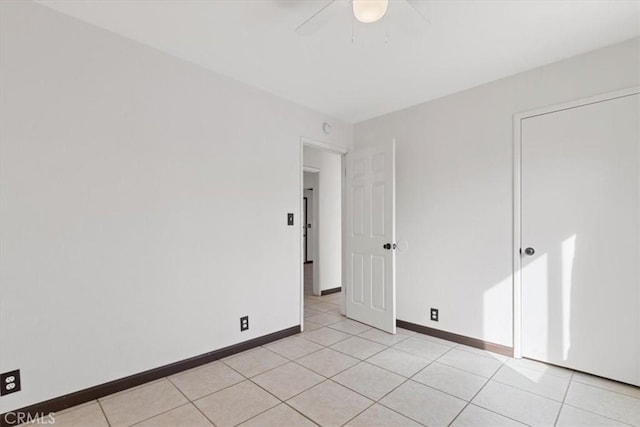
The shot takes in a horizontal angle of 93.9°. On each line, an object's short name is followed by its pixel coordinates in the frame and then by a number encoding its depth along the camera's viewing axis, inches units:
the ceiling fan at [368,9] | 58.0
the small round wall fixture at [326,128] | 139.9
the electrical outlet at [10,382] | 65.7
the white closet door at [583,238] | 83.6
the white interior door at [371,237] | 127.0
